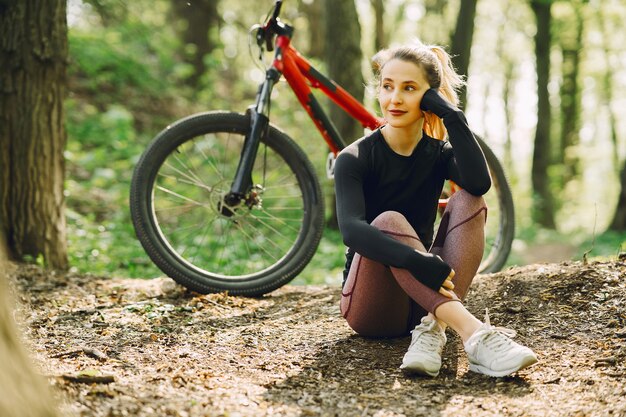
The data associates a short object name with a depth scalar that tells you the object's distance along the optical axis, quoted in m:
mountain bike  3.01
